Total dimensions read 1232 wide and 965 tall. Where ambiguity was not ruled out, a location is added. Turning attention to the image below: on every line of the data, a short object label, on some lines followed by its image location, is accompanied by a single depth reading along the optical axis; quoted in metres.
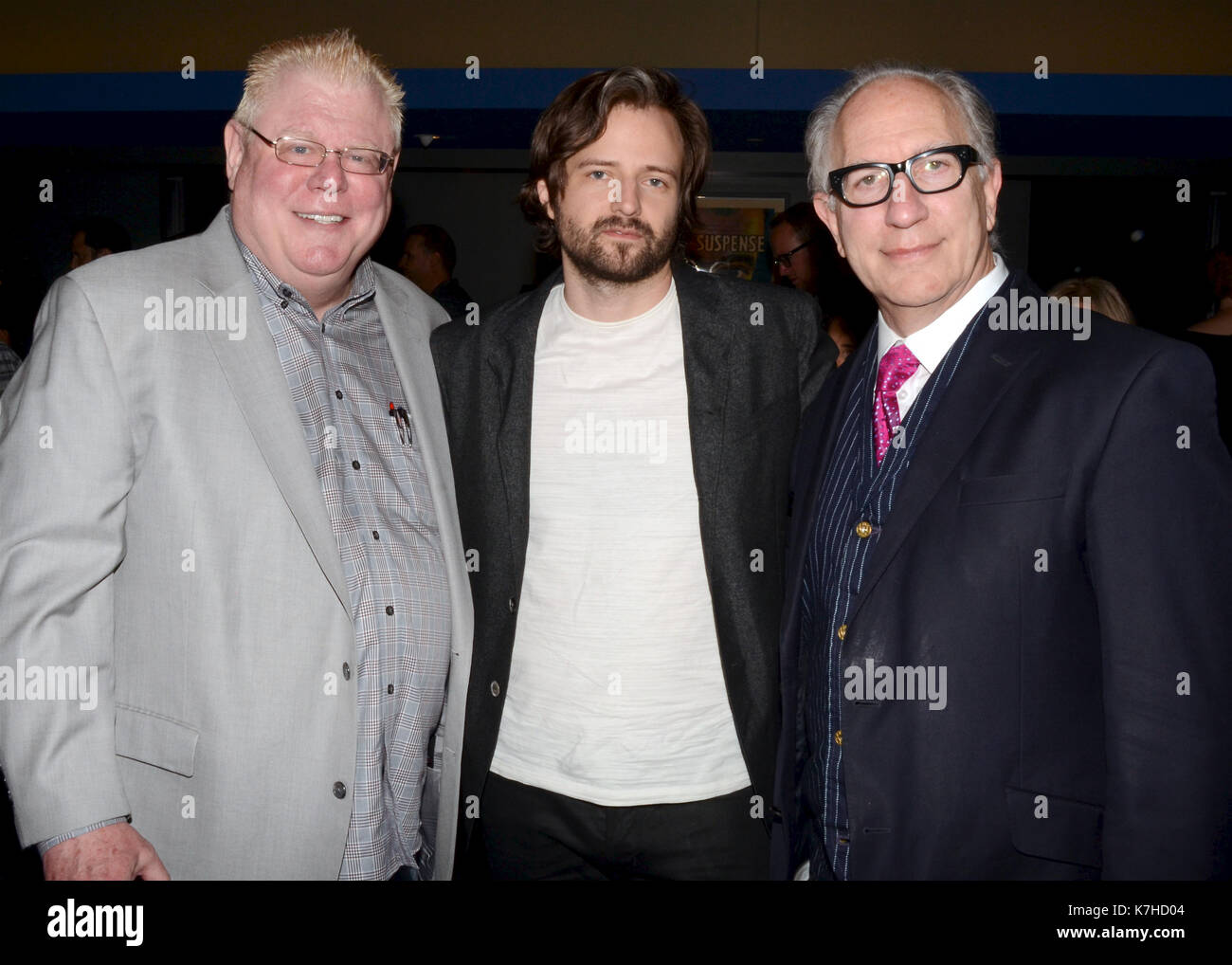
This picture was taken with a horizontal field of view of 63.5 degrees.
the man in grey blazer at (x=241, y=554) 1.79
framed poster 8.39
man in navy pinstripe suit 1.53
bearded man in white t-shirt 2.21
